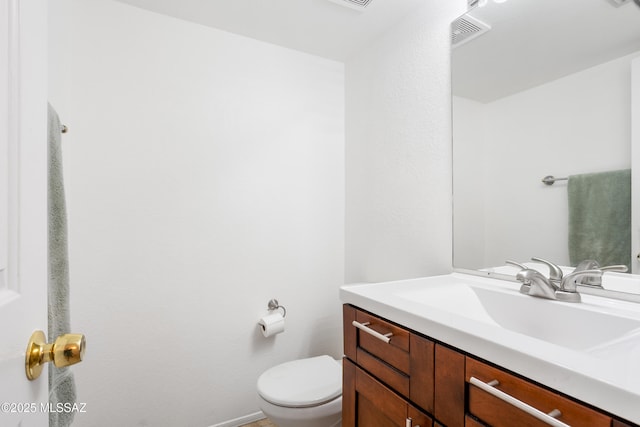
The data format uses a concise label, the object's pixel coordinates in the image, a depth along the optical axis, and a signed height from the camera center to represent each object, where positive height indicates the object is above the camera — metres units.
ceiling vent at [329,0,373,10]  1.50 +1.03
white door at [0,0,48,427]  0.40 +0.02
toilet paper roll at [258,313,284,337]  1.74 -0.64
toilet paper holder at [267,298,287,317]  1.85 -0.56
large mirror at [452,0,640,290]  0.99 +0.35
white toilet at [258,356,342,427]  1.33 -0.83
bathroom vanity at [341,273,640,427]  0.53 -0.34
